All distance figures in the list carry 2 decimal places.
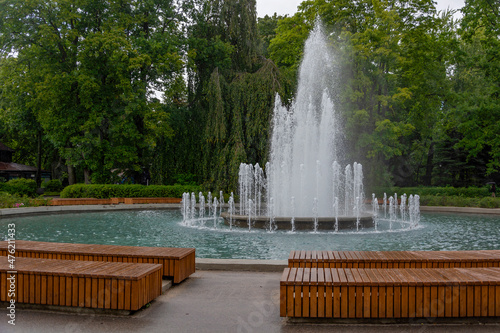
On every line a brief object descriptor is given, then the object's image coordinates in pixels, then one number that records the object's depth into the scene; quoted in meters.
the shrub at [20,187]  29.73
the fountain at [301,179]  13.64
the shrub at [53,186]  34.22
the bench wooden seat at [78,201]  21.27
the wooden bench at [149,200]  22.86
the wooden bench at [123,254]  6.10
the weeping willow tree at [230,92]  23.08
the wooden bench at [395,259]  6.01
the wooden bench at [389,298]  4.53
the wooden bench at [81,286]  4.74
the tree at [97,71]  24.56
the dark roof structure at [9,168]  38.88
